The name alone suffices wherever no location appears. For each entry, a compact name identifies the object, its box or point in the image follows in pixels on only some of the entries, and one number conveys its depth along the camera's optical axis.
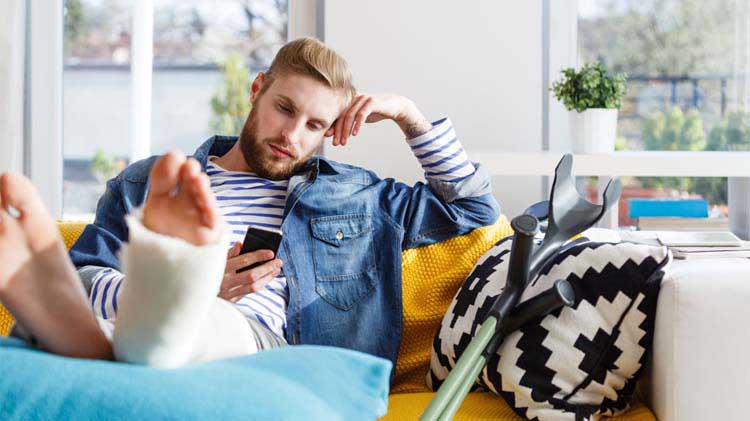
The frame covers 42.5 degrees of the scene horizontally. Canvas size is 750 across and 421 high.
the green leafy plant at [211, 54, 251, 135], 3.55
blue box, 2.65
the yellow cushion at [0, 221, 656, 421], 1.88
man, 1.84
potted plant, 2.62
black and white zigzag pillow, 1.52
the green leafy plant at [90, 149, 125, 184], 3.61
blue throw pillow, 0.98
